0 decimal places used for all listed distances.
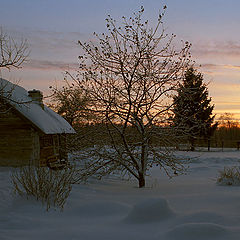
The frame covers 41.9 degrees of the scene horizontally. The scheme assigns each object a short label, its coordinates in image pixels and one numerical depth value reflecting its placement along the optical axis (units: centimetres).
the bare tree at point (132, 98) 961
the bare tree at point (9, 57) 1199
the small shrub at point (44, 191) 762
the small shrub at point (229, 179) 1086
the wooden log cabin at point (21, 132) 1455
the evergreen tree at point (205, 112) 3020
